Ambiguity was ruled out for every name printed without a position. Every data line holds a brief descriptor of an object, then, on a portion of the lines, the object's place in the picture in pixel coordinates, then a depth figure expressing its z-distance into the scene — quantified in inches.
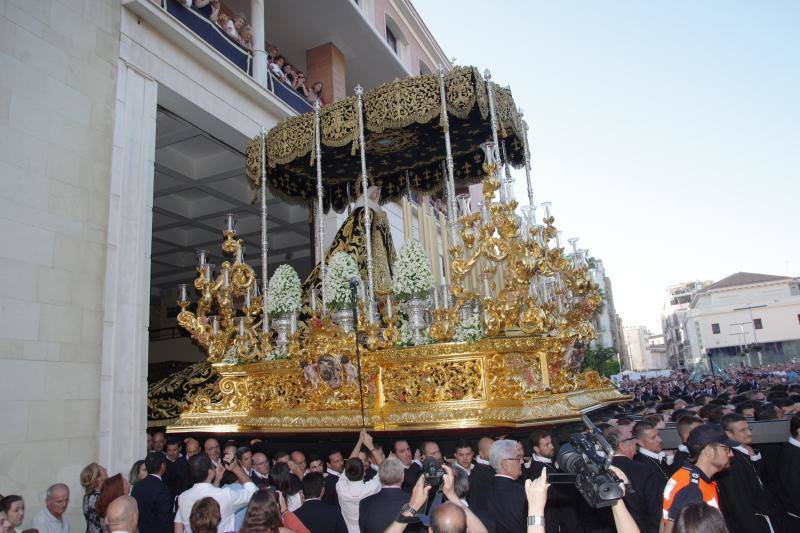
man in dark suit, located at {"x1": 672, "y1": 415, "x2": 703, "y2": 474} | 198.8
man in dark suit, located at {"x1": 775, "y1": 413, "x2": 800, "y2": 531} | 186.2
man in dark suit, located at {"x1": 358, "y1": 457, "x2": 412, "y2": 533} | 147.3
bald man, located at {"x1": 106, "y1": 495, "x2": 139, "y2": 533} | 133.1
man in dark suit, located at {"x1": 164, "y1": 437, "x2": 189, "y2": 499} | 278.8
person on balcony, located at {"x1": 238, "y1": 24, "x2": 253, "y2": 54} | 516.6
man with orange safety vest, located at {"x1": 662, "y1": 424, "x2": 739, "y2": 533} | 133.2
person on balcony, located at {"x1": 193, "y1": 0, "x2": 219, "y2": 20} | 458.0
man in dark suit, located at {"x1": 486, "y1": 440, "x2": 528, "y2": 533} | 150.0
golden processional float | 284.2
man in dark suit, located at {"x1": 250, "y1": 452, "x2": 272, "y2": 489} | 247.1
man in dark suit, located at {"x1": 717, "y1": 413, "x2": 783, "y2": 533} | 180.7
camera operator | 146.7
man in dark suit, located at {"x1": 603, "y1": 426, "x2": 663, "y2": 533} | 151.6
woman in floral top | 205.5
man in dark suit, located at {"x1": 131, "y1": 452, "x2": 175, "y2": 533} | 207.1
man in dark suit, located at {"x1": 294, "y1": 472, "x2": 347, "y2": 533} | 168.6
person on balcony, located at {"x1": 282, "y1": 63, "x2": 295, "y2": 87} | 580.1
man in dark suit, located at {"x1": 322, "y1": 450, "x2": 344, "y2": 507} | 221.5
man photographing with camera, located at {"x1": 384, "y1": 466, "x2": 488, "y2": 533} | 100.7
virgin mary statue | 420.8
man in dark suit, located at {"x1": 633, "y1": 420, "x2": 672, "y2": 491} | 199.0
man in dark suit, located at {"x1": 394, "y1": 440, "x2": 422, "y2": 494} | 229.8
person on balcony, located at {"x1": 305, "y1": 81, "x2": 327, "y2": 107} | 595.8
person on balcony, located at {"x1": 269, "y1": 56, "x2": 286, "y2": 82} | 535.5
